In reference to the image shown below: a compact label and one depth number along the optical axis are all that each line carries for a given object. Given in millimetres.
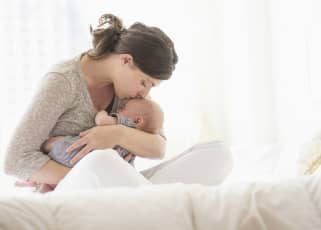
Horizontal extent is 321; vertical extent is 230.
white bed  1386
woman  2016
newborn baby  2030
